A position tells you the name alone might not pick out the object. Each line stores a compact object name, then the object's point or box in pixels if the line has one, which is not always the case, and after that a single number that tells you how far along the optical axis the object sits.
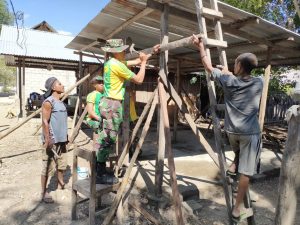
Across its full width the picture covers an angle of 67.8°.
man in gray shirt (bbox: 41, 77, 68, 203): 3.48
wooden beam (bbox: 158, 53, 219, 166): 2.79
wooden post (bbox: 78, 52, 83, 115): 6.73
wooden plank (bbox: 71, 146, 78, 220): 3.07
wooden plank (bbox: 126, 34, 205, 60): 2.59
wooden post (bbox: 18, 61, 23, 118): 10.67
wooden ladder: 2.54
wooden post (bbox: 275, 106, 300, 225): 1.62
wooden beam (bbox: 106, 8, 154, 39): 3.45
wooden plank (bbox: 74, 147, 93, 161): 2.74
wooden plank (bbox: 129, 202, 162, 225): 2.92
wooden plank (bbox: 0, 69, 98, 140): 5.08
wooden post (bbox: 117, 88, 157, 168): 3.06
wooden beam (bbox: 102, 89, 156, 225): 2.88
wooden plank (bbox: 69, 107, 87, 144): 5.18
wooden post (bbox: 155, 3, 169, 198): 3.06
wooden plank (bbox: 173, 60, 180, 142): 6.71
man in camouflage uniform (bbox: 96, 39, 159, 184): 2.81
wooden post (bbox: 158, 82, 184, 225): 2.68
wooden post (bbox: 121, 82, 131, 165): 4.02
